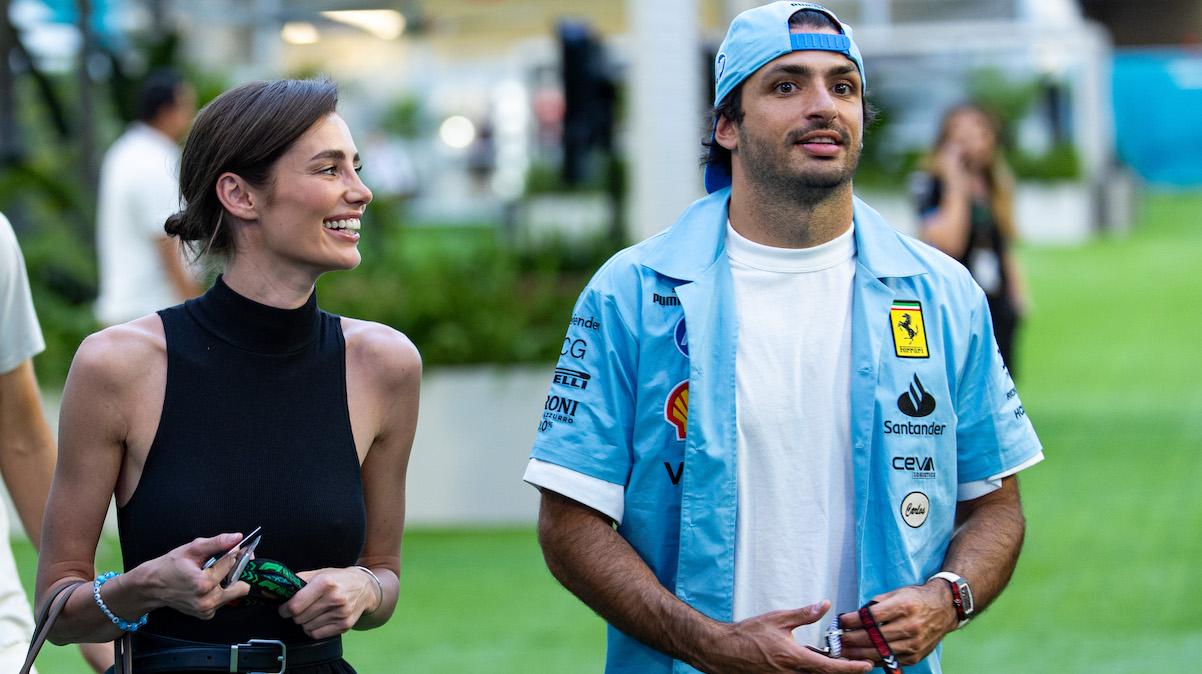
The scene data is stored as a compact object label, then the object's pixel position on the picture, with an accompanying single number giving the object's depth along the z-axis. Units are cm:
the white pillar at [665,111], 1043
